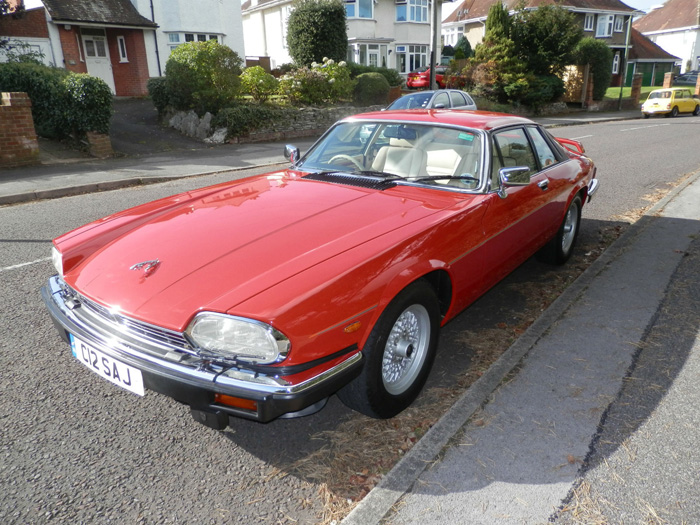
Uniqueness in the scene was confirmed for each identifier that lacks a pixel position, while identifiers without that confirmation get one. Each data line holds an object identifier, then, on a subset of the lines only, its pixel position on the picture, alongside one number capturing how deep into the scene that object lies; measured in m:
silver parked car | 14.42
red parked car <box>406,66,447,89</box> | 31.15
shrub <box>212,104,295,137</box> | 15.44
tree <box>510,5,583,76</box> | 26.86
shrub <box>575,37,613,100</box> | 30.69
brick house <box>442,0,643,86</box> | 44.73
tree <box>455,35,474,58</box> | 43.50
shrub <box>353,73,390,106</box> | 21.02
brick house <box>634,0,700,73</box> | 59.06
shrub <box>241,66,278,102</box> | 16.66
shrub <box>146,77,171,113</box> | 16.34
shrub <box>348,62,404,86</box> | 25.81
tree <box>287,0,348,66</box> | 24.50
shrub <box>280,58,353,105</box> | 18.25
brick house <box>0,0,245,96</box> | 22.02
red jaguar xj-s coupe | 2.22
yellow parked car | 27.31
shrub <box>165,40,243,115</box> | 15.38
